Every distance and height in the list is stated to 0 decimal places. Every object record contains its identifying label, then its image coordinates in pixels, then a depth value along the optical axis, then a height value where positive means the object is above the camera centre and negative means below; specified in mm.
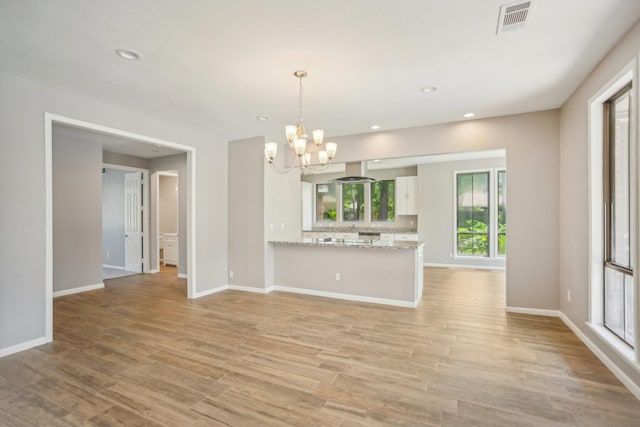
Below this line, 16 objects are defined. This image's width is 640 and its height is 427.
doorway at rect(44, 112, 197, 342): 3324 +729
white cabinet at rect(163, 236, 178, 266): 8430 -1052
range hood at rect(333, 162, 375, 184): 5552 +730
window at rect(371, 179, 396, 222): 8883 +338
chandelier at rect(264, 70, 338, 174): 3104 +754
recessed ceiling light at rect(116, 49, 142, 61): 2617 +1392
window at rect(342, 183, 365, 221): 9172 +295
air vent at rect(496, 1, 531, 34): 2041 +1377
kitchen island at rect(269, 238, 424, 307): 4602 -950
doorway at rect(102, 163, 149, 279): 7383 -217
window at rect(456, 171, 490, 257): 7785 -73
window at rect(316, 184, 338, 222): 9523 +307
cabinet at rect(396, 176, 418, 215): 8484 +463
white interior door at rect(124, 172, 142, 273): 7402 -229
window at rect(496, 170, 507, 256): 7578 -49
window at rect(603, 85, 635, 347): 2695 -79
